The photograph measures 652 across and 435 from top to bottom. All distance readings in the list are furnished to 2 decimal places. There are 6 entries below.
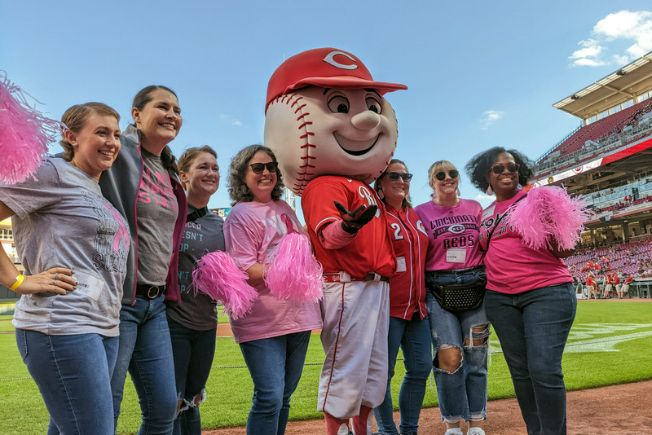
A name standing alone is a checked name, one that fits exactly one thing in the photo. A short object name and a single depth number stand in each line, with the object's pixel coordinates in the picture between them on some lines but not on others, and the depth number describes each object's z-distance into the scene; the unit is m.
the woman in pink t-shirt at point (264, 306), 2.65
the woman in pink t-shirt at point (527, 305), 2.91
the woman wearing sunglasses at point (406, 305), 3.46
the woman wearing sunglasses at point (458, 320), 3.50
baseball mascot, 2.79
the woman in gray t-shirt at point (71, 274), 1.82
